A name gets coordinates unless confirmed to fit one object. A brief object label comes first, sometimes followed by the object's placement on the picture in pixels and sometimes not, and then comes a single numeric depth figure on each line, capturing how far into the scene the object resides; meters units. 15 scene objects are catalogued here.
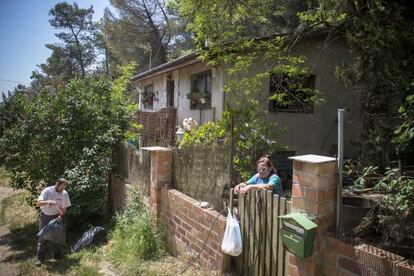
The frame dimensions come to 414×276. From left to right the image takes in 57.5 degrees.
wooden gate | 4.11
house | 10.52
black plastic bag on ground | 7.46
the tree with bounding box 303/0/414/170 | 5.41
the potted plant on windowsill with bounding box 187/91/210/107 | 11.65
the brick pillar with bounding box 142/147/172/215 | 6.70
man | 7.33
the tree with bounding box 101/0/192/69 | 27.75
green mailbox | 3.39
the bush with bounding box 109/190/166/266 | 6.18
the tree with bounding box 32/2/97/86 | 45.34
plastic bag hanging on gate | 4.54
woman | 4.55
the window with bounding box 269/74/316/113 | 9.41
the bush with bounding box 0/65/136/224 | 9.09
